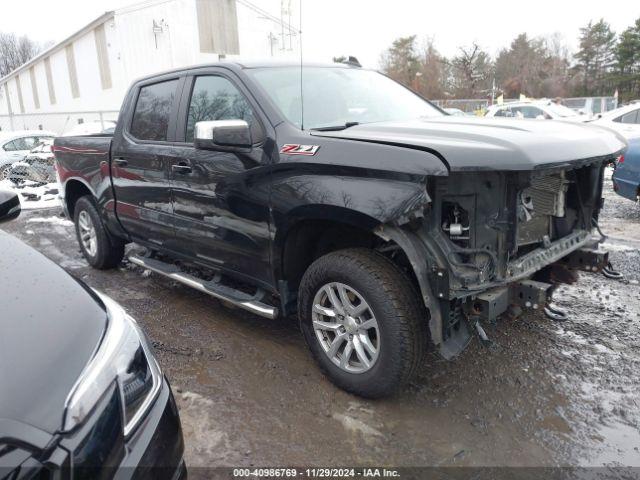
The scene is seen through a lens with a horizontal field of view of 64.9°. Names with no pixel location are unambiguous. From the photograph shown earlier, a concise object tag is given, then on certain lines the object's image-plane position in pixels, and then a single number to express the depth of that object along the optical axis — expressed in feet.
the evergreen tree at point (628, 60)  146.00
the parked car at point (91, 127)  52.28
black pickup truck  8.30
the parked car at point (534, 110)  51.78
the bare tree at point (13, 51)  229.86
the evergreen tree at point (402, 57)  165.58
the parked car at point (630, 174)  21.72
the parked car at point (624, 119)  35.37
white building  75.51
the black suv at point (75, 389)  4.37
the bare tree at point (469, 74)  145.07
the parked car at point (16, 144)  44.06
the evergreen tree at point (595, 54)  161.58
